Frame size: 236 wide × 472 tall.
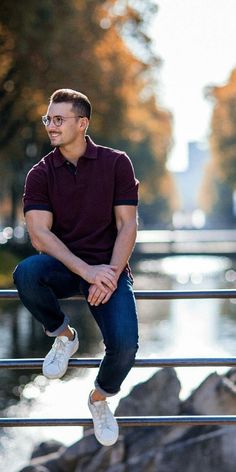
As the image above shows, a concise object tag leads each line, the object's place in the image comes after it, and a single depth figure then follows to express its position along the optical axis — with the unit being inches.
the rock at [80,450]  440.5
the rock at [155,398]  469.7
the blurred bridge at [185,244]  1900.8
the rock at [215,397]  414.9
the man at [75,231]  172.2
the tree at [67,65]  894.4
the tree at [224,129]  1926.7
